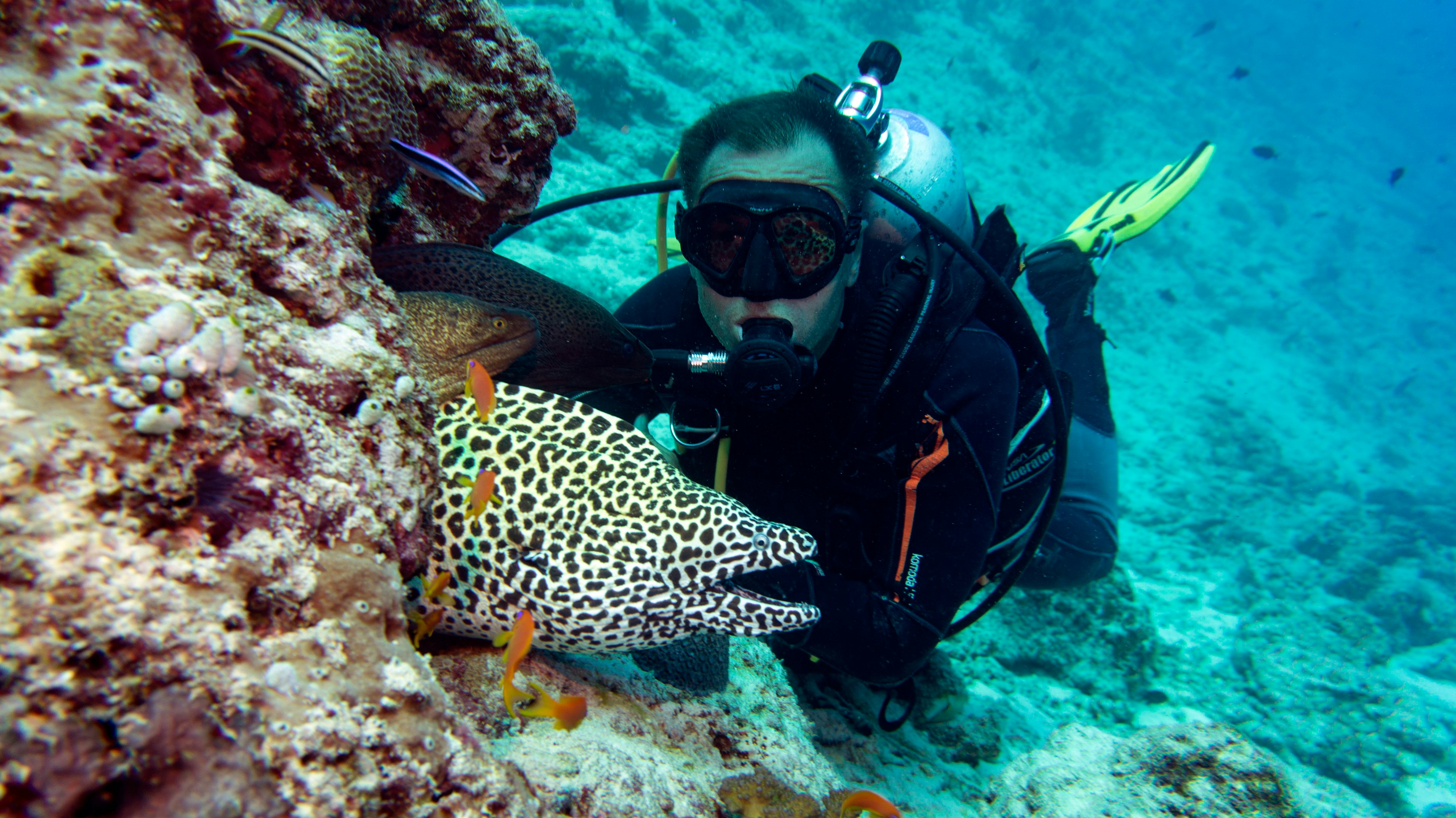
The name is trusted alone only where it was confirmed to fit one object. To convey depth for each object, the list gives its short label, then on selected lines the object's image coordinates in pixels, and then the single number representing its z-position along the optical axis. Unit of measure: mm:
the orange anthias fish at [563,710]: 513
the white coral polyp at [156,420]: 300
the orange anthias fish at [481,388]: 543
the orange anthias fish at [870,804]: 573
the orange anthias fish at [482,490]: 537
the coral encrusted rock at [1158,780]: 692
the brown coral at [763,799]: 552
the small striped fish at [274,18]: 488
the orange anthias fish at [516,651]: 509
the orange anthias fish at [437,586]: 518
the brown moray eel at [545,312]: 611
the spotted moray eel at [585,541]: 560
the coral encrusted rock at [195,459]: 261
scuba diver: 751
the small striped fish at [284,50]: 454
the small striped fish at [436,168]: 568
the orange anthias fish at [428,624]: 529
